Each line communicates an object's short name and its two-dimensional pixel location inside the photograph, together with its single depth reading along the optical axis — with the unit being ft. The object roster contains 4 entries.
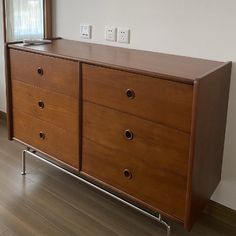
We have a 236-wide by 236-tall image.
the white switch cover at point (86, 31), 8.29
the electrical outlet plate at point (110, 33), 7.80
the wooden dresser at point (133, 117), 5.24
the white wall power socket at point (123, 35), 7.57
